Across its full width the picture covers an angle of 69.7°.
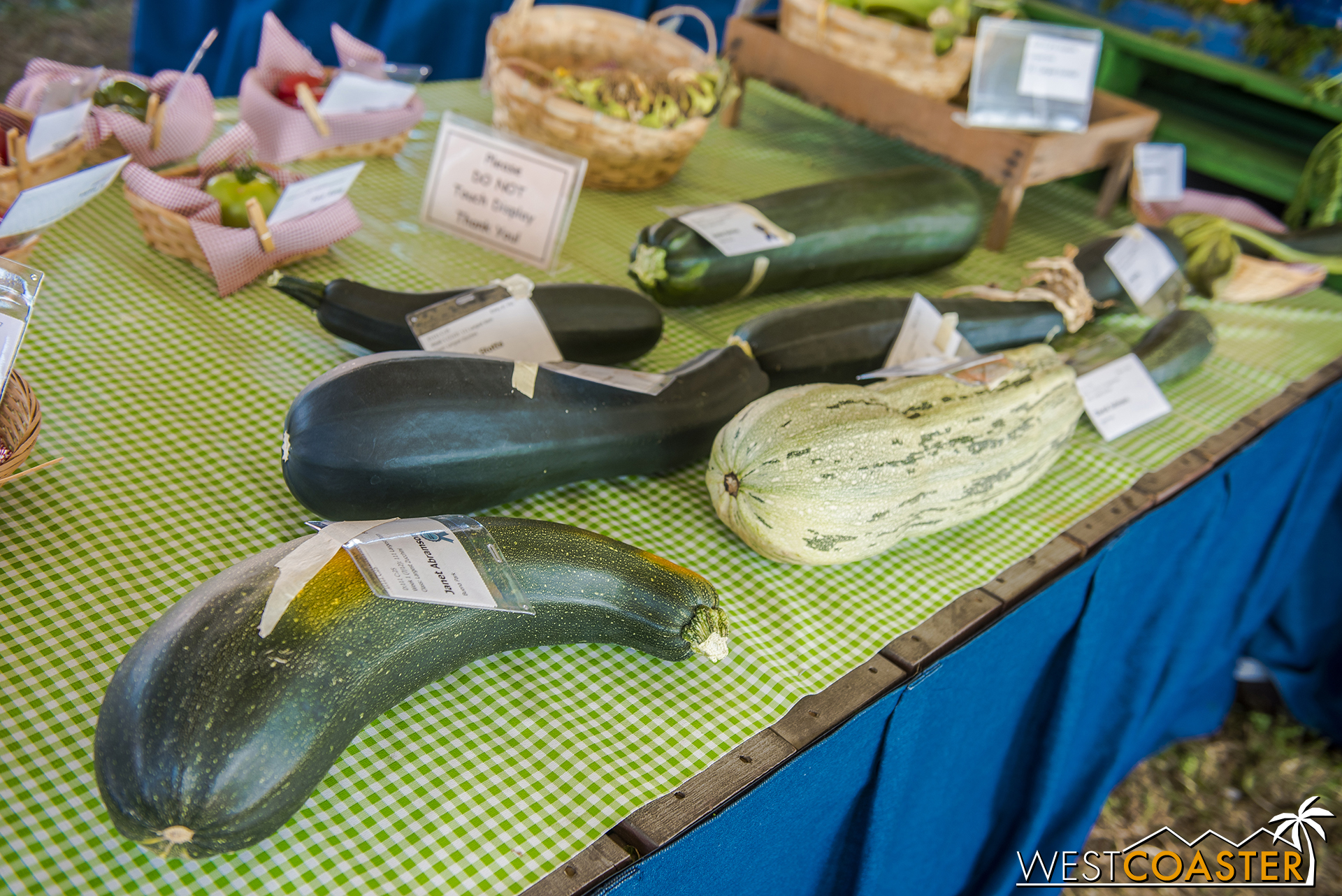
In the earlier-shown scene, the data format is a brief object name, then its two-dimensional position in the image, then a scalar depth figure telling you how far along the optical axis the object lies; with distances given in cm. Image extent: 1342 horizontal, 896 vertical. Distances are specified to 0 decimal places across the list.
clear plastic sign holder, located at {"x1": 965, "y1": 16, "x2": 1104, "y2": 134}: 211
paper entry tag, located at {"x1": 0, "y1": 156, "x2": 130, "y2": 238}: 118
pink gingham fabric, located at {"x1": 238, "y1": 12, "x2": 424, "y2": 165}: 192
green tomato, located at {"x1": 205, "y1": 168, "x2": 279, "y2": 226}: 161
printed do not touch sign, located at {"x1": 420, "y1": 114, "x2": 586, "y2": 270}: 177
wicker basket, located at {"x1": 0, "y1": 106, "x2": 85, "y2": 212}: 149
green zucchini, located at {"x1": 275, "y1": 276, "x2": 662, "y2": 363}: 138
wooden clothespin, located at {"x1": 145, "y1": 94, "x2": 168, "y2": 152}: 181
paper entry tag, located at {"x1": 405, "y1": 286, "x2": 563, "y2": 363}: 138
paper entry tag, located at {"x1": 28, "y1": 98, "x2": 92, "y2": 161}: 157
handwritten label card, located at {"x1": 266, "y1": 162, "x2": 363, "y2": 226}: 162
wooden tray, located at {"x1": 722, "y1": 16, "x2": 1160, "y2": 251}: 214
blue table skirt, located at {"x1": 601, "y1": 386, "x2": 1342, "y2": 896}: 106
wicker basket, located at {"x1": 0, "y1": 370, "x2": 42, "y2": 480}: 102
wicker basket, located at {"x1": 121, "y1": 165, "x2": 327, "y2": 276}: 156
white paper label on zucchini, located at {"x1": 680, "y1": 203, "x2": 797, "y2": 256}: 169
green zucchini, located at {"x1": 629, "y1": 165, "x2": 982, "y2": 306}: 169
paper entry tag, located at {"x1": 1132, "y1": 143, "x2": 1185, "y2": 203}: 238
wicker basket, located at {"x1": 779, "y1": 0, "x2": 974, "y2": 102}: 217
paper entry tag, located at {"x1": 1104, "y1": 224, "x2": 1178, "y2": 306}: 195
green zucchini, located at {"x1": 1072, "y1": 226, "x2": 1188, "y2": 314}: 190
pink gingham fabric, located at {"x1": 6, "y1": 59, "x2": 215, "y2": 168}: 175
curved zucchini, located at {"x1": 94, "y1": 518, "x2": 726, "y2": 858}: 73
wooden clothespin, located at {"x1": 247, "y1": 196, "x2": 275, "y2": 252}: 155
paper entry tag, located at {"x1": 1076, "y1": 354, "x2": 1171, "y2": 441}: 160
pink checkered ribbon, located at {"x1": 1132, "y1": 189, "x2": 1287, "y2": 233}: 243
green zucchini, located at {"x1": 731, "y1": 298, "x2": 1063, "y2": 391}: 146
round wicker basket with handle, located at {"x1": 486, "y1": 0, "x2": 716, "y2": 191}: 196
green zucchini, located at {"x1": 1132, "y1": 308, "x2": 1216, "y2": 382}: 176
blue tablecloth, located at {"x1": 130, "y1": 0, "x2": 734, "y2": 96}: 353
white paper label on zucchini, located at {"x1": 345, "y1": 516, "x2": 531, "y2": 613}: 87
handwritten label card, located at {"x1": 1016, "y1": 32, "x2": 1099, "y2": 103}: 213
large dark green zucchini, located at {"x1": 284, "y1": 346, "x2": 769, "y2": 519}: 105
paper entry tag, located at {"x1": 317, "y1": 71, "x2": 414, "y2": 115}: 200
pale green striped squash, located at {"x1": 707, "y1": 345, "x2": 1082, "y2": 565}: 114
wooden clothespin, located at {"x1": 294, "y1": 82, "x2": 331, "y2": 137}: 189
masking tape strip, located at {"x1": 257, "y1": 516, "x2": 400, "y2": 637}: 82
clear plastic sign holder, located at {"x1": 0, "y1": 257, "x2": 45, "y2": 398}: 99
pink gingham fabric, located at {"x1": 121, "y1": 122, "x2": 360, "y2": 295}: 154
